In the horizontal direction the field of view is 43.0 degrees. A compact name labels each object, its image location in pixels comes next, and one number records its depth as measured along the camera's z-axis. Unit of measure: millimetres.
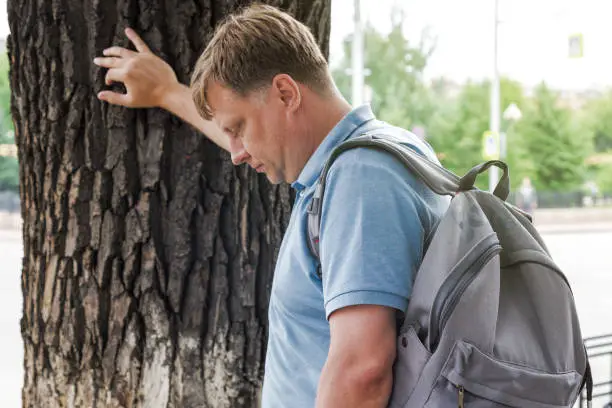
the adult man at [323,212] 1058
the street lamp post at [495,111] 14257
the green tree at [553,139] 22625
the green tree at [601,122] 24500
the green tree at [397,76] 21500
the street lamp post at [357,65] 10086
